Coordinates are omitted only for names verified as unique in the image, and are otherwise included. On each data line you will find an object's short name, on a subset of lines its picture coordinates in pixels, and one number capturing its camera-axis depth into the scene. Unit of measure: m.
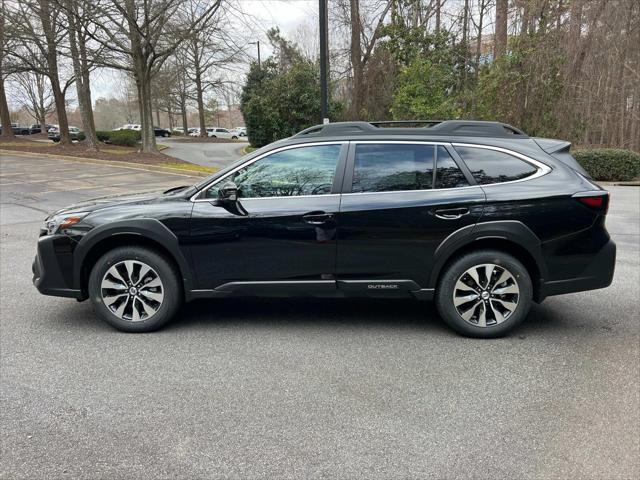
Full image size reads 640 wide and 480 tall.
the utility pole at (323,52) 13.17
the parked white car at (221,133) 59.47
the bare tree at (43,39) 19.27
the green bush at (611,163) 16.55
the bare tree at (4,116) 32.66
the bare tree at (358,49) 23.29
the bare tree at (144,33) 18.00
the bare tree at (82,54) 17.45
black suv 4.07
